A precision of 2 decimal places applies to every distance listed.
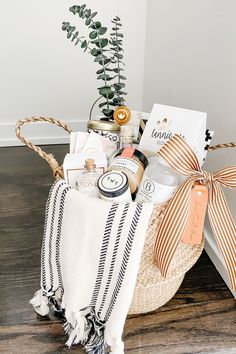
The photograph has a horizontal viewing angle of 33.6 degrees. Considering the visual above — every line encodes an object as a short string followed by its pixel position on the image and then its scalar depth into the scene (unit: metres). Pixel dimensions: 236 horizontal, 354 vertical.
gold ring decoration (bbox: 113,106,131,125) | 1.01
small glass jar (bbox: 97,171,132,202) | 0.79
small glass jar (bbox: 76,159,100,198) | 0.84
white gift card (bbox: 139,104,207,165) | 0.91
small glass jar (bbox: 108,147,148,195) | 0.87
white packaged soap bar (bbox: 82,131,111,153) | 0.97
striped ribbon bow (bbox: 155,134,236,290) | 0.80
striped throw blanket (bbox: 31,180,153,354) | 0.79
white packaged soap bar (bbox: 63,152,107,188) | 0.89
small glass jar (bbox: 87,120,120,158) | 1.02
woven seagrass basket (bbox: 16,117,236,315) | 0.88
